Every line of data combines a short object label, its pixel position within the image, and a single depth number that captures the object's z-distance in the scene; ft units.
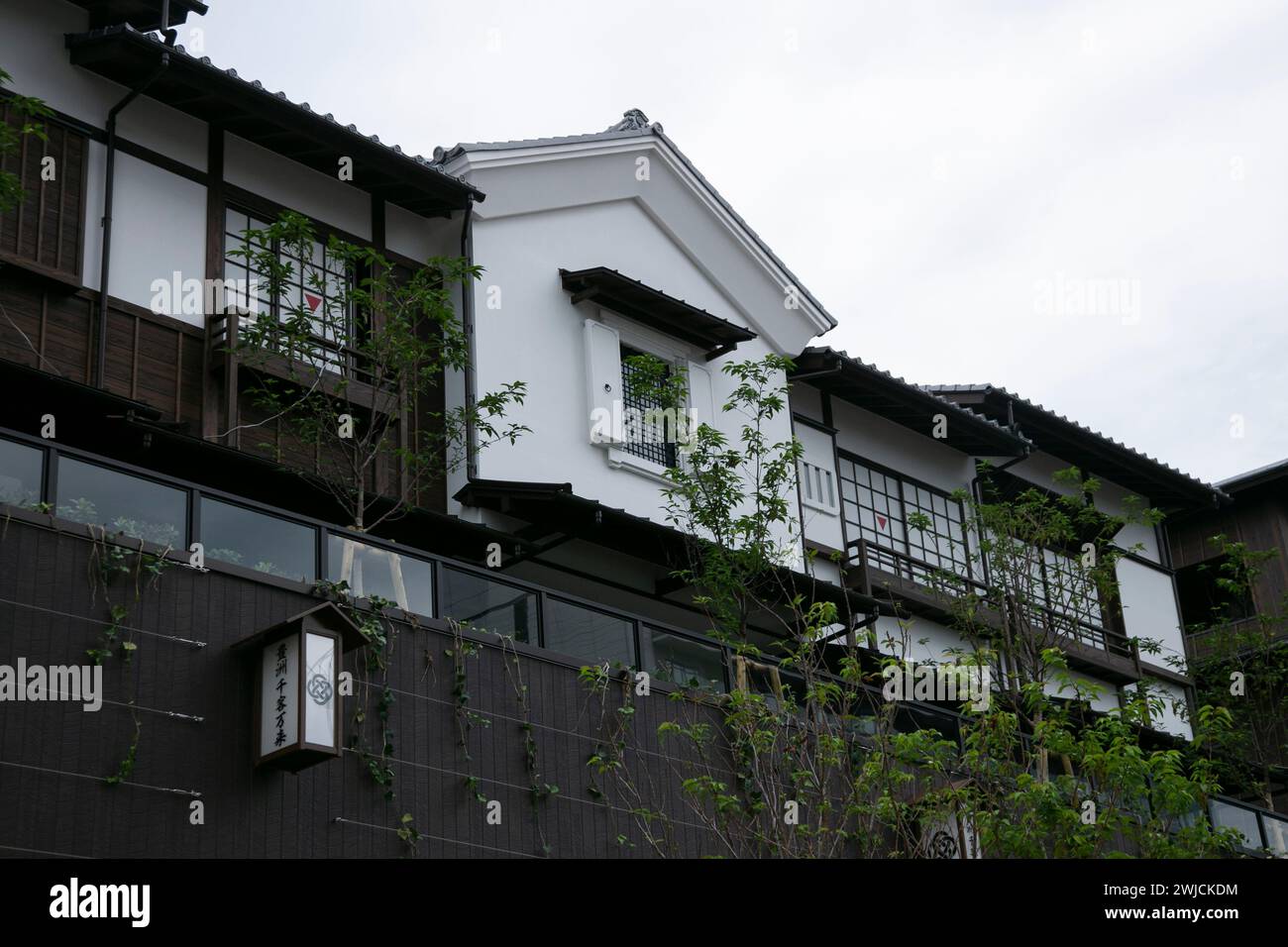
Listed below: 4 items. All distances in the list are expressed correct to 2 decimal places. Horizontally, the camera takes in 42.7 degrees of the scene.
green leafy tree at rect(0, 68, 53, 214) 39.88
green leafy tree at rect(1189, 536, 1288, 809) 77.97
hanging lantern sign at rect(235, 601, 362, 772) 36.60
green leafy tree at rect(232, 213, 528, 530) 49.29
